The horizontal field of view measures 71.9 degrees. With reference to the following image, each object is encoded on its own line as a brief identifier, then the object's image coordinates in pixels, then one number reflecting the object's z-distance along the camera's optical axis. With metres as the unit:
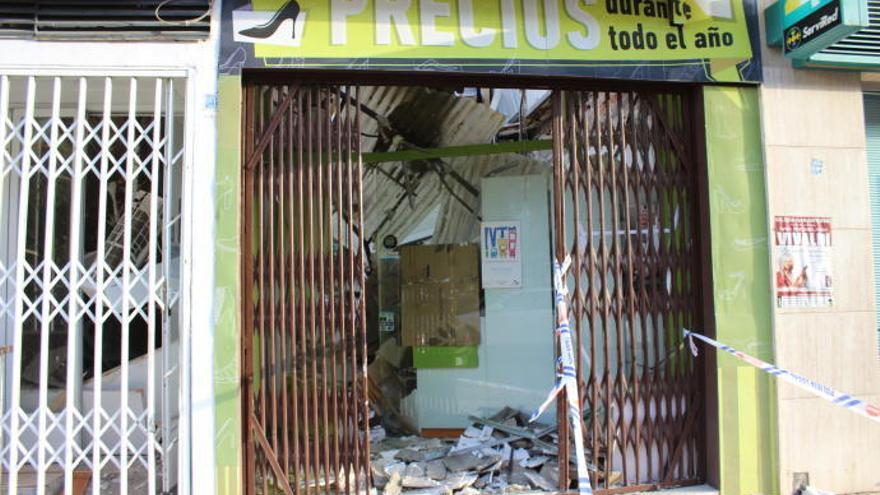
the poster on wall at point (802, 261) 4.47
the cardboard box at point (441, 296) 6.18
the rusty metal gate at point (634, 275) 4.43
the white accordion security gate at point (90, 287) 3.92
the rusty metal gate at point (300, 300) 4.13
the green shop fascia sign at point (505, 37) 4.11
